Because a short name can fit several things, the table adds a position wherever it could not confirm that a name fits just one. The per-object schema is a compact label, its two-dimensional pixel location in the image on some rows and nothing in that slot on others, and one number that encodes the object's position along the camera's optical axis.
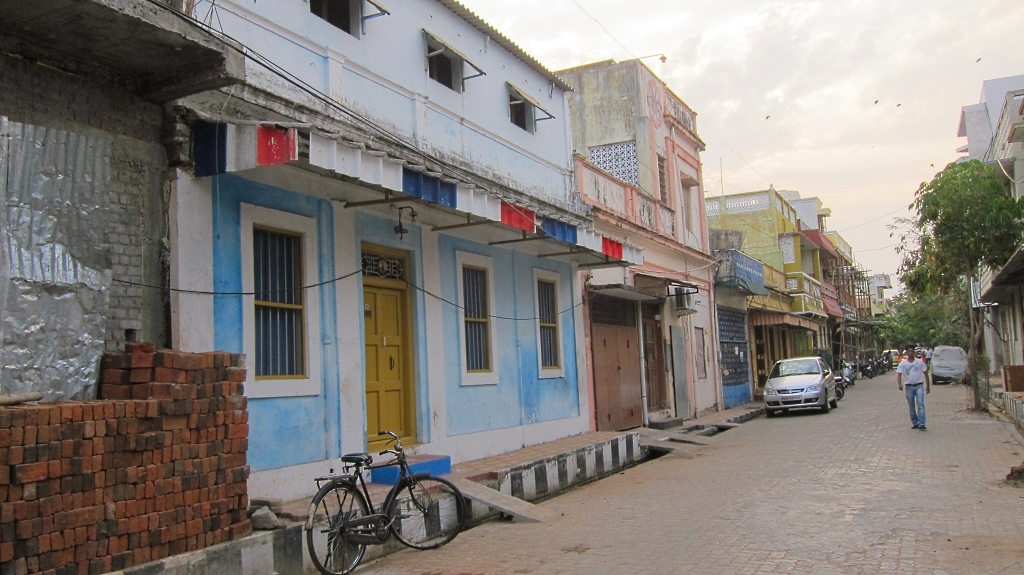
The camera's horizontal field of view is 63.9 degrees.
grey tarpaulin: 5.71
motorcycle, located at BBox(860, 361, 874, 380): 52.84
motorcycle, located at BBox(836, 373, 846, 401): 29.31
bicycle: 6.81
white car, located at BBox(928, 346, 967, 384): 37.66
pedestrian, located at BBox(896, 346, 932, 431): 16.19
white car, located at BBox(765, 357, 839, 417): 22.53
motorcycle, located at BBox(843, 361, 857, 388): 38.37
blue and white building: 7.53
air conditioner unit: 20.09
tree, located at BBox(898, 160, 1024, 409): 18.55
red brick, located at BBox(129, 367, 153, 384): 6.05
